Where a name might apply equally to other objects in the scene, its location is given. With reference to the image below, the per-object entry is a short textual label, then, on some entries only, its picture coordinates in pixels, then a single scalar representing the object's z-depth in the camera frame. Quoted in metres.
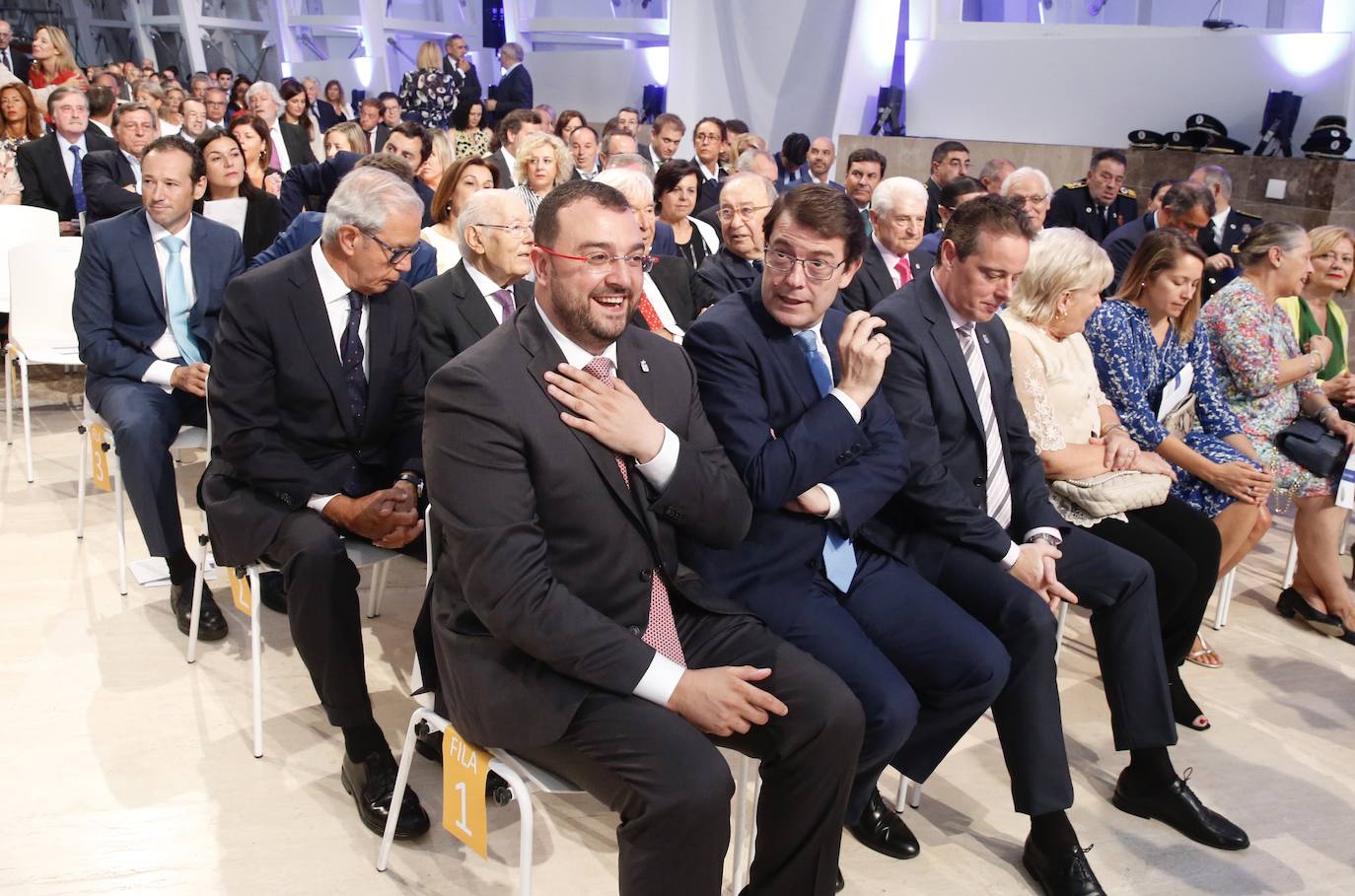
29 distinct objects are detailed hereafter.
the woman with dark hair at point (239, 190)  4.88
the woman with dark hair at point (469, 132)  8.47
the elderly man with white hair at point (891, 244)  4.45
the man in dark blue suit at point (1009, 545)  2.60
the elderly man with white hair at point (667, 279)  4.09
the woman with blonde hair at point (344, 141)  7.06
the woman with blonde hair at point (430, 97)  9.87
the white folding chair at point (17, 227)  5.18
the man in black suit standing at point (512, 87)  11.52
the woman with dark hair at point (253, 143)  5.73
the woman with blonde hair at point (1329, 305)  4.20
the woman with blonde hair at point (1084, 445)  3.21
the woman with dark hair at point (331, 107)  13.39
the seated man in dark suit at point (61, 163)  6.03
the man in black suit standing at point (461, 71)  9.98
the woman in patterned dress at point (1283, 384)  3.88
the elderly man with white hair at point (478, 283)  3.27
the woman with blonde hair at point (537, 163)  5.41
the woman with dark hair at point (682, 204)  4.93
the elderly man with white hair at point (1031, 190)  5.39
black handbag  3.89
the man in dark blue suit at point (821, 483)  2.40
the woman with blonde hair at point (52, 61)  7.94
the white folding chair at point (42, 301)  4.48
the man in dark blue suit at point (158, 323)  3.50
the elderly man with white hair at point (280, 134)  8.68
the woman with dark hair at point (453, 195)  4.45
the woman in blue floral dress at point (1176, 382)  3.57
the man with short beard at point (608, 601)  1.94
